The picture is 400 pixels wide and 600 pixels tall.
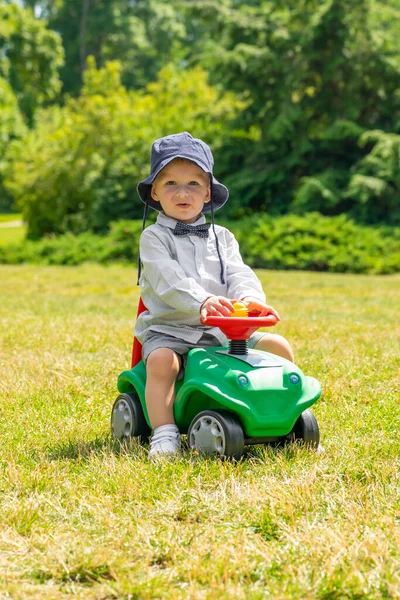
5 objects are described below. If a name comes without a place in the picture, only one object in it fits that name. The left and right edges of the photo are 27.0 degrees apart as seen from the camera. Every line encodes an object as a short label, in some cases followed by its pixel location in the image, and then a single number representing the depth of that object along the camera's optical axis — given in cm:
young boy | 361
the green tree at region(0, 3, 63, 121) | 2630
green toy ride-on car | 330
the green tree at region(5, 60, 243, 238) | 2211
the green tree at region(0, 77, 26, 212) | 2662
